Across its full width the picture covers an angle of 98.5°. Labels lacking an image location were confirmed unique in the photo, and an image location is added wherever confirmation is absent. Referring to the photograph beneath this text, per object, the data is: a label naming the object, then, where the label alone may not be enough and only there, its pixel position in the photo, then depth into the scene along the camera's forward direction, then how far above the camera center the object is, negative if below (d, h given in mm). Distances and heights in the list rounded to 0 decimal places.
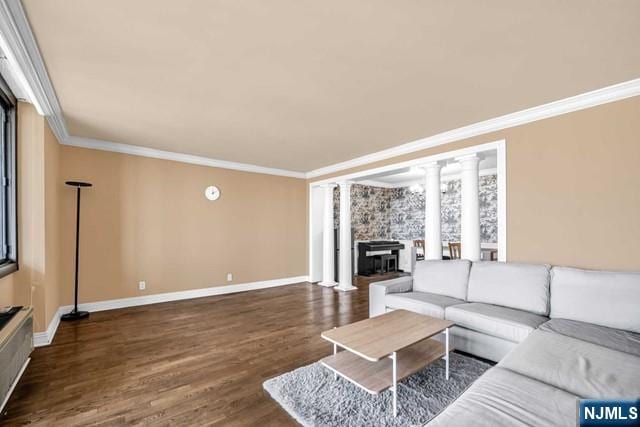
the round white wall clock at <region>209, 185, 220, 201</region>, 4969 +480
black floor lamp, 3562 -434
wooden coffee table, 1815 -899
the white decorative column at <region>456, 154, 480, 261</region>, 3477 +128
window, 2549 +325
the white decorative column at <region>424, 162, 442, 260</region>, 3906 +89
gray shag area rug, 1746 -1267
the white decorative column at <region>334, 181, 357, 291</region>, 5461 -450
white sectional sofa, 1252 -834
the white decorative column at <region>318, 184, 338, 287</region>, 5855 -456
